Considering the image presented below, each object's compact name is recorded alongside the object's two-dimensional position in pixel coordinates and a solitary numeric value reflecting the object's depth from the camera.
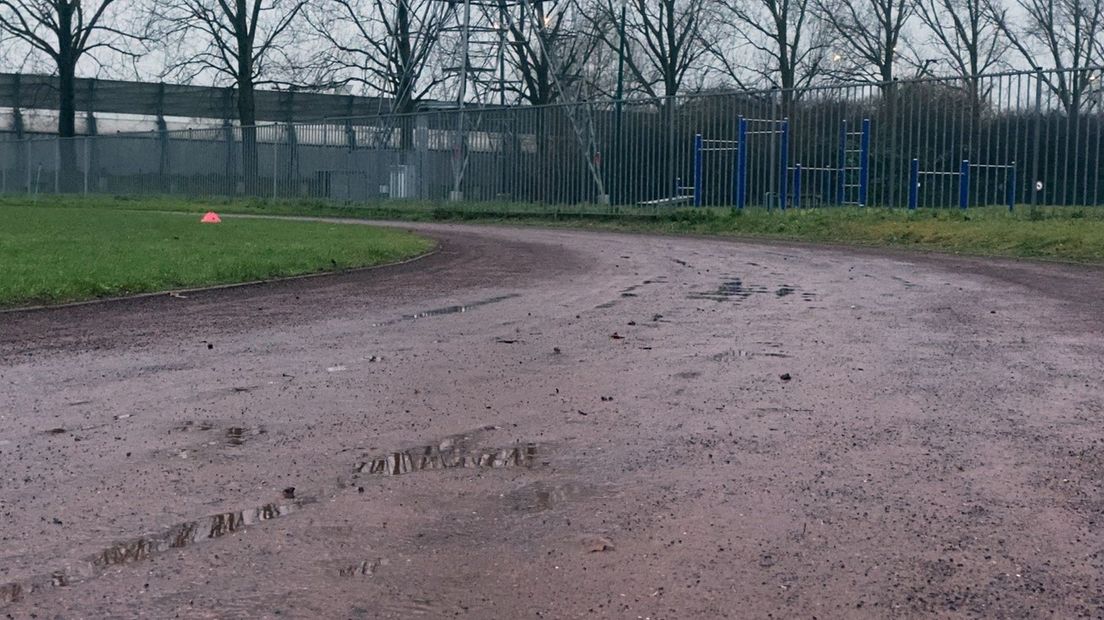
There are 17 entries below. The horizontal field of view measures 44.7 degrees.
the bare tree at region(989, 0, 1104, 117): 51.00
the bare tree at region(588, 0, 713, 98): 57.34
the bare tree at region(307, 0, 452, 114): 48.75
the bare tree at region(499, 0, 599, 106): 43.78
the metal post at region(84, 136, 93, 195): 50.28
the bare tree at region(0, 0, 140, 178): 51.12
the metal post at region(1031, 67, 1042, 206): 25.56
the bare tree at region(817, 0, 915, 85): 54.72
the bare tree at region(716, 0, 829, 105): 56.12
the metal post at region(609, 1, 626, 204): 33.09
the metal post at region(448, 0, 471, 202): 37.38
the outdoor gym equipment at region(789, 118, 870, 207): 27.97
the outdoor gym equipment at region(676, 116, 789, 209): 29.39
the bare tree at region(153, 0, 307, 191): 51.12
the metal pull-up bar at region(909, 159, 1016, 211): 25.94
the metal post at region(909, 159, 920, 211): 27.30
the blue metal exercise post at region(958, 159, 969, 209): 26.72
